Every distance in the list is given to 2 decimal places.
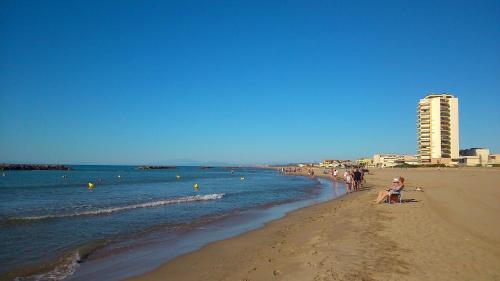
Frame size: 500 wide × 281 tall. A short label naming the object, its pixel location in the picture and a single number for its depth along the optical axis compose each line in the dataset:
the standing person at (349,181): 30.67
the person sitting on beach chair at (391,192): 18.30
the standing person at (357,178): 31.25
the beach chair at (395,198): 18.31
